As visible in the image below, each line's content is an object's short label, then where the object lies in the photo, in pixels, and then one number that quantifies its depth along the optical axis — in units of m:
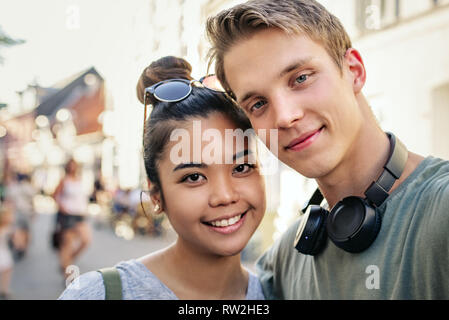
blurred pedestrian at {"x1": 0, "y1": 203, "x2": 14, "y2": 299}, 5.27
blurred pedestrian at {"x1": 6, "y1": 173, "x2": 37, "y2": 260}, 8.34
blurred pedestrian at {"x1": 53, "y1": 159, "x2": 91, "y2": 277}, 6.68
